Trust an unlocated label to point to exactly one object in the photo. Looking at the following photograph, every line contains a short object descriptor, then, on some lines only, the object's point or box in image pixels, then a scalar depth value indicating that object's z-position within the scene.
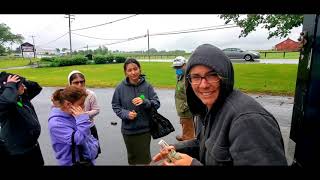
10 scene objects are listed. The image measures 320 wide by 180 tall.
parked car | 17.17
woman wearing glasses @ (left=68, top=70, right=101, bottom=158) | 2.57
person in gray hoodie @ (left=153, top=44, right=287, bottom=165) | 0.72
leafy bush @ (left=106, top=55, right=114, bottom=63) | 17.40
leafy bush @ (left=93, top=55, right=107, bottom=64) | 17.25
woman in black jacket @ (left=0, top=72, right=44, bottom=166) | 1.83
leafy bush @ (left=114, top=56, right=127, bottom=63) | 17.83
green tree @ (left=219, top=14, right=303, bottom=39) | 5.87
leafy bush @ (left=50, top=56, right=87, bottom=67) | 16.48
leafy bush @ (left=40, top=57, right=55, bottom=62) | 17.49
